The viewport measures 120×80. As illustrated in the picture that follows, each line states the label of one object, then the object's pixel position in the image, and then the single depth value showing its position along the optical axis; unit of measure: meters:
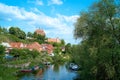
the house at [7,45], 32.98
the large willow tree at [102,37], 9.07
